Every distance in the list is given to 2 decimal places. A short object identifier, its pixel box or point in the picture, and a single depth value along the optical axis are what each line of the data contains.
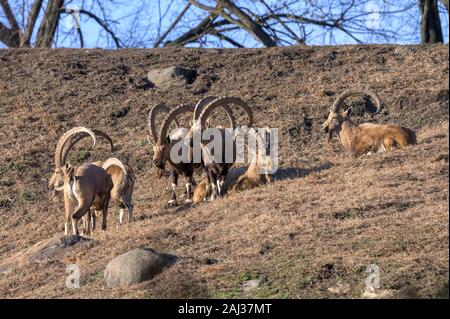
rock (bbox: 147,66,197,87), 29.23
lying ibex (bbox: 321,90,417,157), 20.81
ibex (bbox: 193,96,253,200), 20.66
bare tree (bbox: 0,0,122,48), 37.47
